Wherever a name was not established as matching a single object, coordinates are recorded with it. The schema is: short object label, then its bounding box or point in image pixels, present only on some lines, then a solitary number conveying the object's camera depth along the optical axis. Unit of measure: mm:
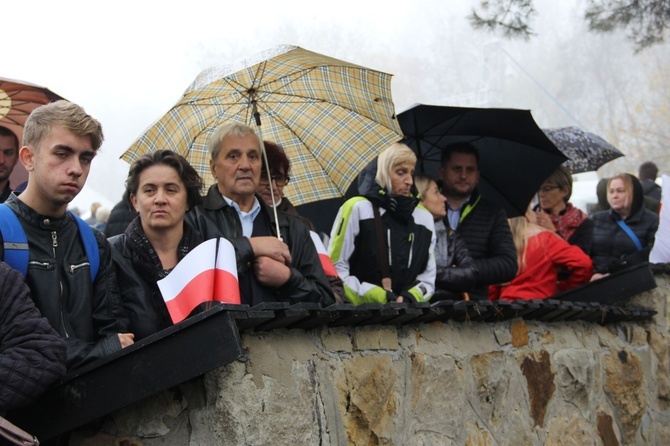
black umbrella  6820
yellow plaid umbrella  5109
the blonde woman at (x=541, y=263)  6844
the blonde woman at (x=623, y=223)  7770
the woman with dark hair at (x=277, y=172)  5309
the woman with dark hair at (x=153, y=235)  3768
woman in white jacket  5660
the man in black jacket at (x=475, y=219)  6328
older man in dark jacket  4312
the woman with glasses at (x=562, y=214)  7484
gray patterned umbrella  8531
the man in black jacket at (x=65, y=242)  3318
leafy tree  9328
